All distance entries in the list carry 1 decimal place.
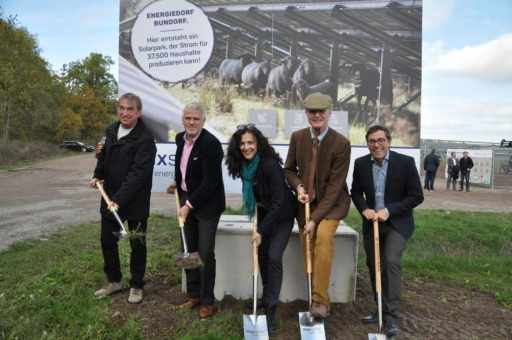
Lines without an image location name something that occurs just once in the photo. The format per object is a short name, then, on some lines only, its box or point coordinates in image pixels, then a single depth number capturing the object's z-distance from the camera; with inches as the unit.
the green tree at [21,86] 1098.1
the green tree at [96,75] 1920.5
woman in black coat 145.5
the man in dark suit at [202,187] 151.2
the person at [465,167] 696.4
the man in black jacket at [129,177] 158.2
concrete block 167.5
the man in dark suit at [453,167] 711.7
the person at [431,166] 672.4
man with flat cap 143.7
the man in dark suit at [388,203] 145.7
